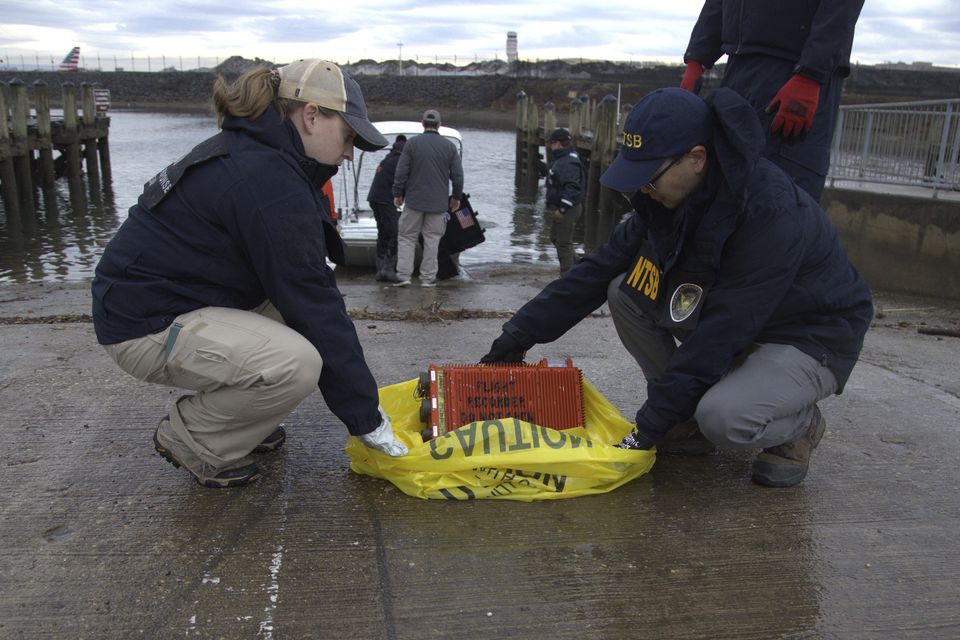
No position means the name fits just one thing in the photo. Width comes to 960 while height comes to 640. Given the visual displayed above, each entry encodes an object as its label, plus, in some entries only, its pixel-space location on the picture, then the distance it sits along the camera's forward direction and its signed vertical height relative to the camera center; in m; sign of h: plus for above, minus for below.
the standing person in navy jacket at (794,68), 3.18 +0.18
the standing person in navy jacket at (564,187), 10.06 -0.95
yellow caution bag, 2.85 -1.22
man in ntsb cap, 2.62 -0.58
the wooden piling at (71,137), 20.86 -1.03
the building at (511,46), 75.77 +5.53
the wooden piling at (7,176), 16.42 -1.59
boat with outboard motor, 9.66 -1.54
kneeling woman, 2.56 -0.53
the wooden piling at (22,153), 17.23 -1.20
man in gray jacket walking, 8.88 -0.92
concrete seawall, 7.99 -1.23
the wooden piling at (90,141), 22.75 -1.20
